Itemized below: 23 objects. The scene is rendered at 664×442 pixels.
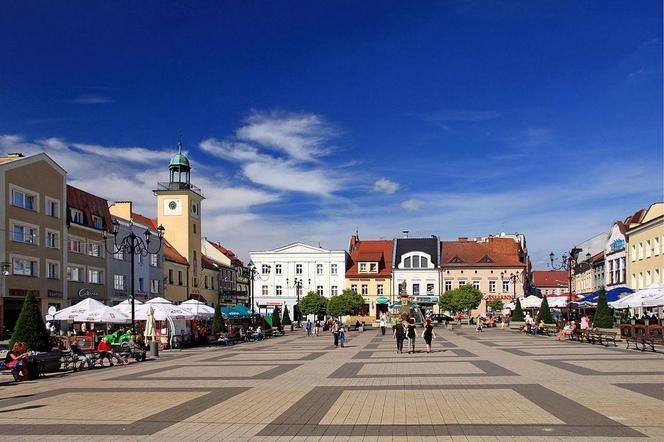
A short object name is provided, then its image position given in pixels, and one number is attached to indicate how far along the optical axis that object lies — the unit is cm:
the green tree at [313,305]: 7062
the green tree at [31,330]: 2244
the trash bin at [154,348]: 2830
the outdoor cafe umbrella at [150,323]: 3091
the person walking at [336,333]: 3314
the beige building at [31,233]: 4031
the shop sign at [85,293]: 4847
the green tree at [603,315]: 3669
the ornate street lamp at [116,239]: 5304
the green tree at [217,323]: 4059
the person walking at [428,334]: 2685
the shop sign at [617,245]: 5888
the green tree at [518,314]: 5703
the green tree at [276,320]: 5338
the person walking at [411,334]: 2710
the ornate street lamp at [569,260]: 4344
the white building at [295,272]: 8381
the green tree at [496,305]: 7644
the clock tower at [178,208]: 6844
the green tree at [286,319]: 6308
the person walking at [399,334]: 2728
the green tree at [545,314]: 4747
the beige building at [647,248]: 4944
